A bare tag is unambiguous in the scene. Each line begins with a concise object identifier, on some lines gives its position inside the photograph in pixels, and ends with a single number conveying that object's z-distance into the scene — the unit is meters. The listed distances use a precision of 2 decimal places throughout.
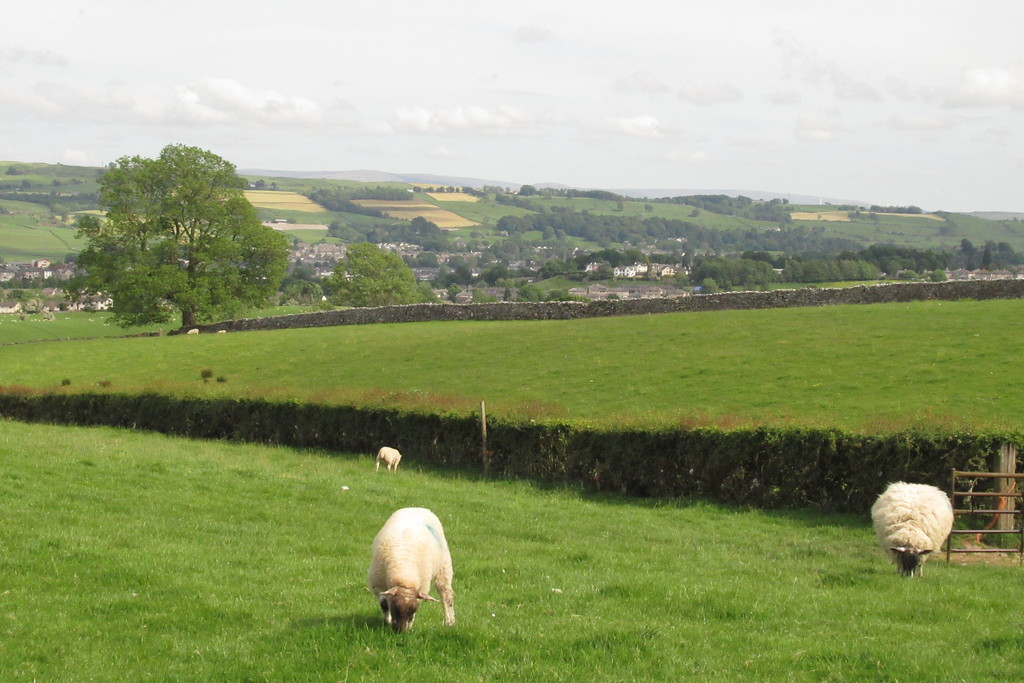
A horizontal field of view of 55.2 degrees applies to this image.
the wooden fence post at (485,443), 23.31
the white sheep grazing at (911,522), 13.33
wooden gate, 14.11
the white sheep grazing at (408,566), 8.90
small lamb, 23.78
